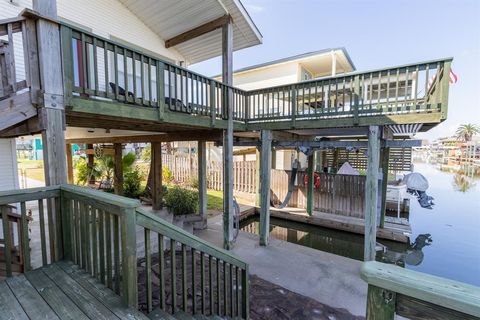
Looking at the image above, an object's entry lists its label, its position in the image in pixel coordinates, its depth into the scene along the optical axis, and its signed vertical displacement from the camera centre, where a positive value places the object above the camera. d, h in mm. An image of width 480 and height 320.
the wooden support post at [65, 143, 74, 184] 9539 -663
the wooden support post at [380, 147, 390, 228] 7953 -1211
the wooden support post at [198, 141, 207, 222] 7551 -1125
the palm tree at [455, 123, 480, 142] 42784 +2399
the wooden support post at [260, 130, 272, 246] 6469 -1226
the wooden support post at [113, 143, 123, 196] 8086 -780
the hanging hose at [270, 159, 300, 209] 8031 -1075
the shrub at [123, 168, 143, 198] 9250 -1536
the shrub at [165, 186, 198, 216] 8107 -1975
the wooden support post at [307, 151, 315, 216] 9280 -1617
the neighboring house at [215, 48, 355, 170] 11570 +4172
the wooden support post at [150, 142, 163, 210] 7652 -950
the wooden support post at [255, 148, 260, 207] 10572 -1830
